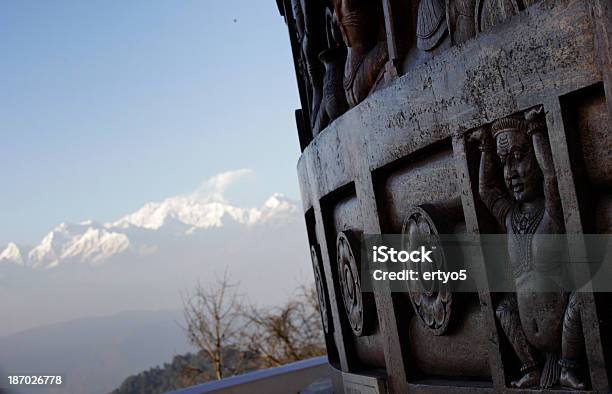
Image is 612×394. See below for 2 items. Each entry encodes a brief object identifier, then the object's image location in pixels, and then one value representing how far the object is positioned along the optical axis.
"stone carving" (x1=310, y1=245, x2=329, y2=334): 3.58
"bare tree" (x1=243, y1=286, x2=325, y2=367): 12.02
